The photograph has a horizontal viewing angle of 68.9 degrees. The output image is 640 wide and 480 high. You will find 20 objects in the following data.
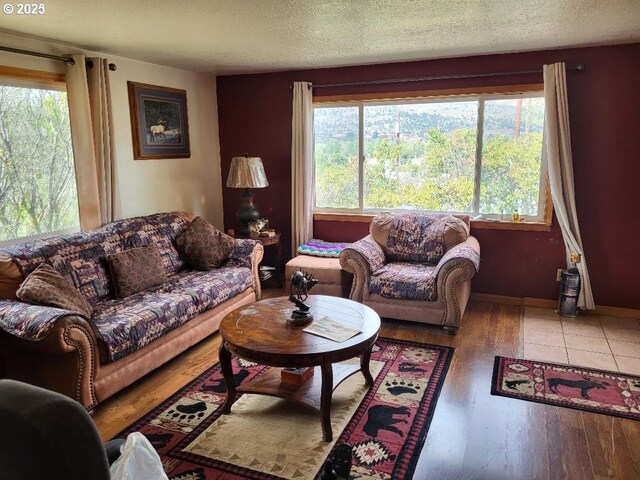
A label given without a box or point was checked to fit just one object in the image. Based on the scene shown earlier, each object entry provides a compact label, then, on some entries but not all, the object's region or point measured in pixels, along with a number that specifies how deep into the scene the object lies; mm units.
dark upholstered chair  1042
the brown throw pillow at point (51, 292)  2650
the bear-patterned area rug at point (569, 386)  2699
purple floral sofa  2486
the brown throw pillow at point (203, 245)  4090
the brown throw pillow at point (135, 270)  3396
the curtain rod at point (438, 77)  4082
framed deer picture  4293
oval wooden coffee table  2312
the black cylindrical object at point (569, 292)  4047
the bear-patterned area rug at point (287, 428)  2188
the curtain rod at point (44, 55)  3174
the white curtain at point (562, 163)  3975
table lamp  4703
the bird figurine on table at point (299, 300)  2693
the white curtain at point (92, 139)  3629
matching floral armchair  3707
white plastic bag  1432
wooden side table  4750
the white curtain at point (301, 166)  4879
